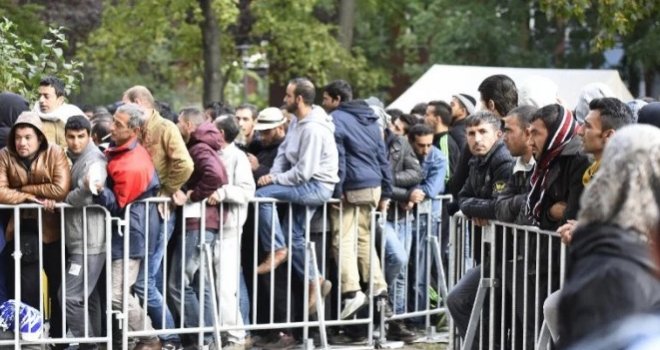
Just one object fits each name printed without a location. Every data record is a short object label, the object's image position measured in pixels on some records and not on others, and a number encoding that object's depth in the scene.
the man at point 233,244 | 11.50
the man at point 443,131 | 13.58
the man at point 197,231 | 11.27
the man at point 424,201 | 12.92
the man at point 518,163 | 8.78
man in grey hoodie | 11.69
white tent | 22.94
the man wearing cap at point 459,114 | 13.56
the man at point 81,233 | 10.52
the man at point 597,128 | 7.64
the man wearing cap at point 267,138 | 12.33
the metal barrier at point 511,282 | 8.47
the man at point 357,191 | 11.98
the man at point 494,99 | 10.01
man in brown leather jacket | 10.33
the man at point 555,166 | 8.06
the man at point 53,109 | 11.62
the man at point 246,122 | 13.87
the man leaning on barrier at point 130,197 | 10.65
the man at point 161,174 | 11.07
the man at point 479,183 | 9.31
